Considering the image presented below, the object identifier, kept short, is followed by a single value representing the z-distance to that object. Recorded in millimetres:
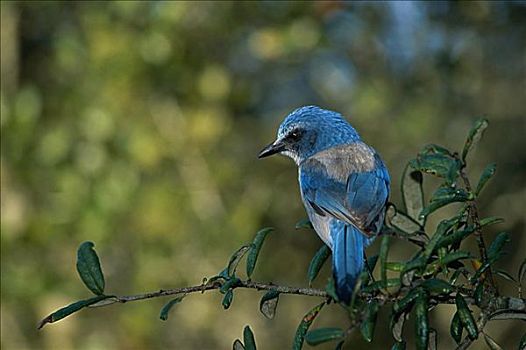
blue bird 5961
